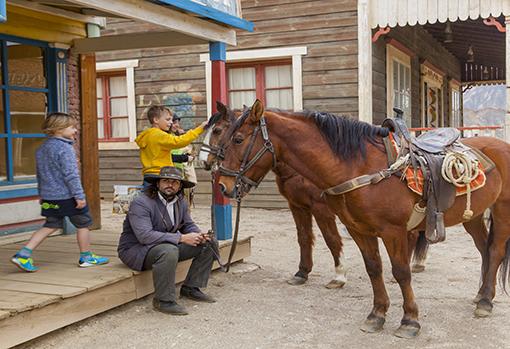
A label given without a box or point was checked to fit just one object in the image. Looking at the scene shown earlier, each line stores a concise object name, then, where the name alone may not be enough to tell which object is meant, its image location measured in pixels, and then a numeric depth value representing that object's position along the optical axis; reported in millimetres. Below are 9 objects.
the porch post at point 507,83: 7602
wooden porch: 3475
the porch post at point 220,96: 5559
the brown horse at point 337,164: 3697
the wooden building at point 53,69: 5621
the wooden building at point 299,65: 8992
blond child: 4289
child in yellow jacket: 4938
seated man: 4195
